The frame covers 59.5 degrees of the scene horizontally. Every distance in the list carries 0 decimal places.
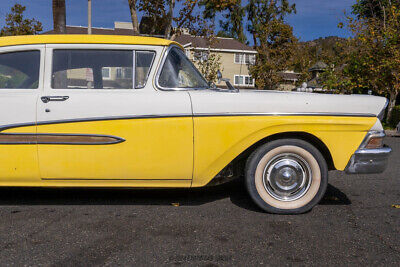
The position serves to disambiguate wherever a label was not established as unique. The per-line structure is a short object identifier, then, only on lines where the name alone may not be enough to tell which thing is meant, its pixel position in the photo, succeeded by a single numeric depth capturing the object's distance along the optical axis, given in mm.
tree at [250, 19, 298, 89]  26453
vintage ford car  3066
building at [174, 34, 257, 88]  39819
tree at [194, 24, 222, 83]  19500
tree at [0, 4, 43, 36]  25458
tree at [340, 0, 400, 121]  15703
